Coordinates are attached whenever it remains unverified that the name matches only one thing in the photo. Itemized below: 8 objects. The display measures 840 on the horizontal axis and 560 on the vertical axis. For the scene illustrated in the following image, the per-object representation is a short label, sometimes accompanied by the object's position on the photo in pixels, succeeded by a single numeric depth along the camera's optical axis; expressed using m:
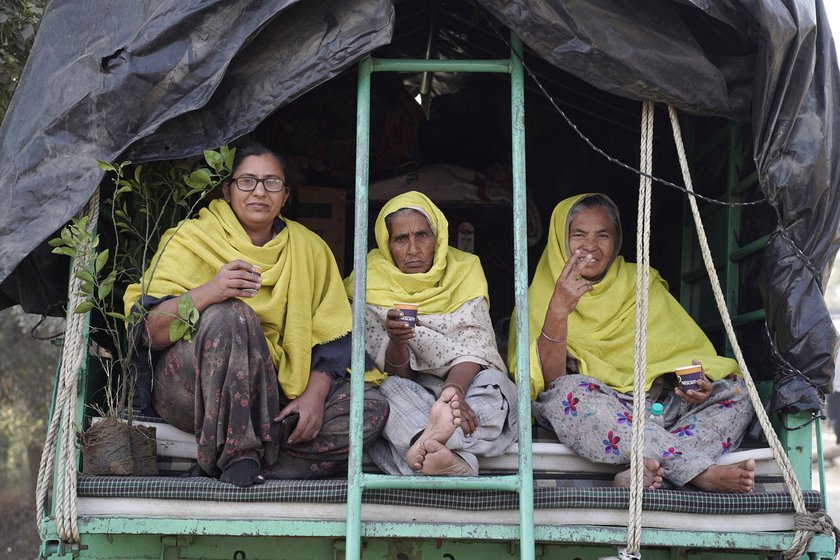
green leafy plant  2.97
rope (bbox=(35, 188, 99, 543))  2.84
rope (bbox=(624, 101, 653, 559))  2.83
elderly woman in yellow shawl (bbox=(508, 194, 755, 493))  3.15
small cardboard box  4.71
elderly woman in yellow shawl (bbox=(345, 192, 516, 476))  3.05
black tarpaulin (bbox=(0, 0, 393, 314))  2.96
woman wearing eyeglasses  2.92
